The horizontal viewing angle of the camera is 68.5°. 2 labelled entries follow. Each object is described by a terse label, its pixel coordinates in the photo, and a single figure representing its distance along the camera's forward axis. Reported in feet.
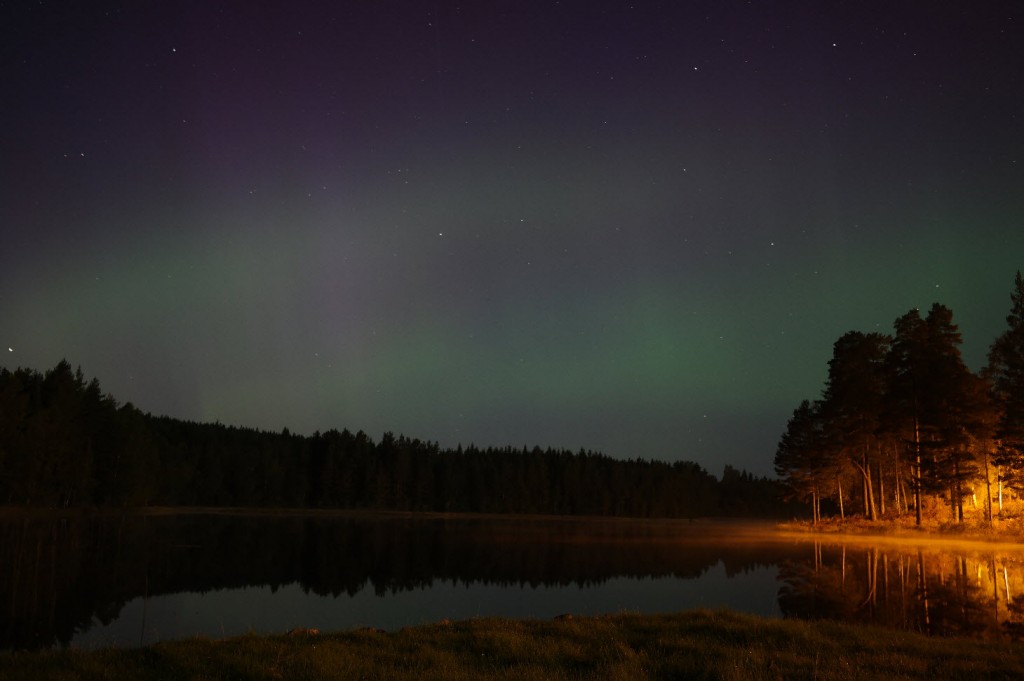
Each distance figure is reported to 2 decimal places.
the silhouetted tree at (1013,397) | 137.69
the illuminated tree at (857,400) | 191.31
